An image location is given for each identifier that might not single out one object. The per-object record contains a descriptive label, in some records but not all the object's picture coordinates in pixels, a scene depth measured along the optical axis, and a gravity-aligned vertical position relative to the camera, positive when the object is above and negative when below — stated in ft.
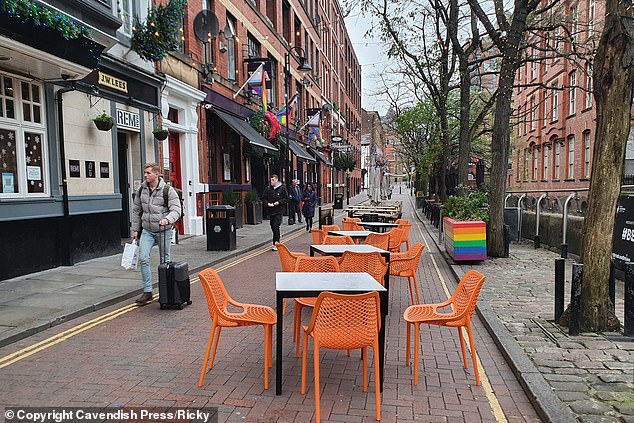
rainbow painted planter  32.37 -4.26
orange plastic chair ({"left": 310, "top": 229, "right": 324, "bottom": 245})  29.07 -3.43
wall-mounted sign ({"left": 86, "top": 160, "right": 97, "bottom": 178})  33.63 +1.33
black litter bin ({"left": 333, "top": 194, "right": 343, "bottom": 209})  101.86 -4.16
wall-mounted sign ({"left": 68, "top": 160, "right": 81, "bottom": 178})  31.73 +1.35
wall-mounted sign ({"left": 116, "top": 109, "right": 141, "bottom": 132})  37.61 +5.77
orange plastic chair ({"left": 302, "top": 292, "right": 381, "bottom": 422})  11.28 -3.57
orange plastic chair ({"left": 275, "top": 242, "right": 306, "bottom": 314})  19.90 -3.28
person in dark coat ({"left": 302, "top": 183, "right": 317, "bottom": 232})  58.08 -2.74
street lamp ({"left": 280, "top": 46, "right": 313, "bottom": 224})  67.15 +9.92
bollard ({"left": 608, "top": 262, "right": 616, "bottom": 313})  16.87 -3.96
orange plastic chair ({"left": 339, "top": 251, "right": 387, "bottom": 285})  18.43 -3.33
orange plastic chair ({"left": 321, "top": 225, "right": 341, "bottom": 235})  30.23 -3.00
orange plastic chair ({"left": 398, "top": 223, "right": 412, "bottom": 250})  31.19 -3.29
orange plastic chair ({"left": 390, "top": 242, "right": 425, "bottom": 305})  21.82 -4.03
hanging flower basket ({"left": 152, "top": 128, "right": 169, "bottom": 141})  41.42 +4.93
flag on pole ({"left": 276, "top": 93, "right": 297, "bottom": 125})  67.82 +11.09
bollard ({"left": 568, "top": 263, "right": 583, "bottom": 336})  16.51 -4.43
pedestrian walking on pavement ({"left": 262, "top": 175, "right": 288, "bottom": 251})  39.55 -1.44
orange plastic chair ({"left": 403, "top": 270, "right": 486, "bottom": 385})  13.61 -4.22
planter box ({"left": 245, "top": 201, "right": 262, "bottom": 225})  64.39 -4.05
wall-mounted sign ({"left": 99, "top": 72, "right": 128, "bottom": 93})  34.42 +8.37
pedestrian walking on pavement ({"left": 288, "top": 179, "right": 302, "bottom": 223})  64.28 -2.09
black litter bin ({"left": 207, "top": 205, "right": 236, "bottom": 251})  38.70 -4.11
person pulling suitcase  21.76 -1.29
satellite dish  48.14 +17.41
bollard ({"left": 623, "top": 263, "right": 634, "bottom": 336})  16.15 -4.41
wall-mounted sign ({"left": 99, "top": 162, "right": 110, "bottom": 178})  35.24 +1.43
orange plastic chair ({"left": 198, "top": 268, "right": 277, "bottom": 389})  13.15 -4.03
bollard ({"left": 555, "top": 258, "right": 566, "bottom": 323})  17.66 -4.27
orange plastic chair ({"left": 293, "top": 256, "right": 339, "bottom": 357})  17.29 -3.12
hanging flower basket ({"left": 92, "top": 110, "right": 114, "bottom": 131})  33.06 +4.82
